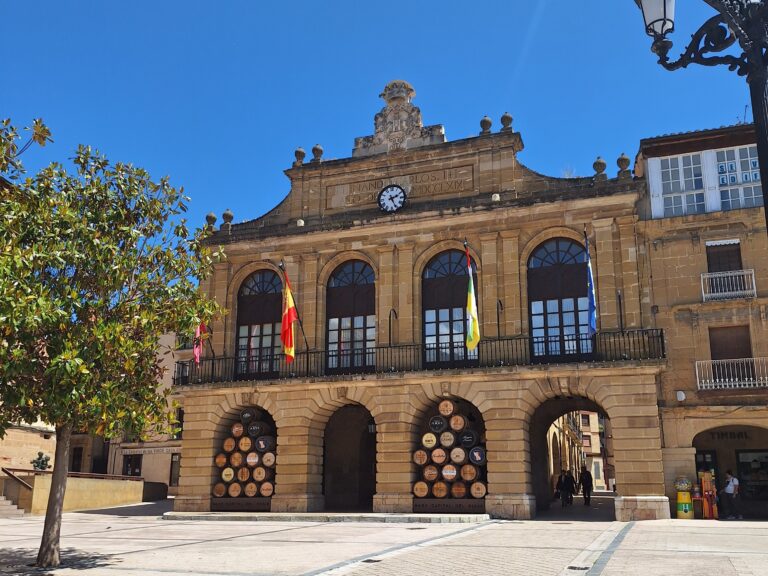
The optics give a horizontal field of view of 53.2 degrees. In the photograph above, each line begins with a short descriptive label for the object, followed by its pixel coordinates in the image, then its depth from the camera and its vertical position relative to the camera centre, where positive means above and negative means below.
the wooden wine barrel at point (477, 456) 22.67 +0.01
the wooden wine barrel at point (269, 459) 24.86 -0.11
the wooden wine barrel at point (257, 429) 25.16 +0.85
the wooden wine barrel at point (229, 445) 25.36 +0.33
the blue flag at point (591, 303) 21.06 +4.14
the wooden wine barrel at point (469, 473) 22.62 -0.48
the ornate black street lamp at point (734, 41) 5.79 +3.38
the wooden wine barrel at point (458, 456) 22.84 +0.01
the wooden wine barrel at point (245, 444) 25.12 +0.36
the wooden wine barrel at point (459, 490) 22.61 -0.97
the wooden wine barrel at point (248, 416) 25.45 +1.27
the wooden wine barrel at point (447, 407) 23.19 +1.46
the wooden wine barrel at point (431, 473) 22.97 -0.49
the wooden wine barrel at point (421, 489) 22.83 -0.96
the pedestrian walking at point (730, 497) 21.02 -1.07
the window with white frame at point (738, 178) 22.58 +8.11
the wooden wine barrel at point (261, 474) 24.81 -0.59
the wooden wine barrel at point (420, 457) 23.14 -0.02
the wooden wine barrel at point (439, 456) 23.05 +0.01
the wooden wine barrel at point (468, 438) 23.03 +0.54
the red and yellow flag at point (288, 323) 23.55 +3.98
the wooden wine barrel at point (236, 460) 25.17 -0.15
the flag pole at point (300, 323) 25.17 +4.32
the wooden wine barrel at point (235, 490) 24.92 -1.11
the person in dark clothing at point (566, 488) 28.20 -1.12
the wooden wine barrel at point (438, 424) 23.28 +0.96
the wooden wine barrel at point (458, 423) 23.12 +0.98
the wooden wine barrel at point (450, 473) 22.78 -0.48
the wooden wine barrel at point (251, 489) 24.73 -1.07
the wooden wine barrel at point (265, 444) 24.92 +0.36
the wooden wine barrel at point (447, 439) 23.11 +0.51
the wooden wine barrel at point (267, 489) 24.55 -1.06
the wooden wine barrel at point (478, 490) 22.33 -0.95
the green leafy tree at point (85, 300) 10.83 +2.37
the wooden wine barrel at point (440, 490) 22.73 -0.98
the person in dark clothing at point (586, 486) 28.67 -1.06
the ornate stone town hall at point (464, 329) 21.69 +3.83
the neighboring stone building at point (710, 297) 21.44 +4.53
